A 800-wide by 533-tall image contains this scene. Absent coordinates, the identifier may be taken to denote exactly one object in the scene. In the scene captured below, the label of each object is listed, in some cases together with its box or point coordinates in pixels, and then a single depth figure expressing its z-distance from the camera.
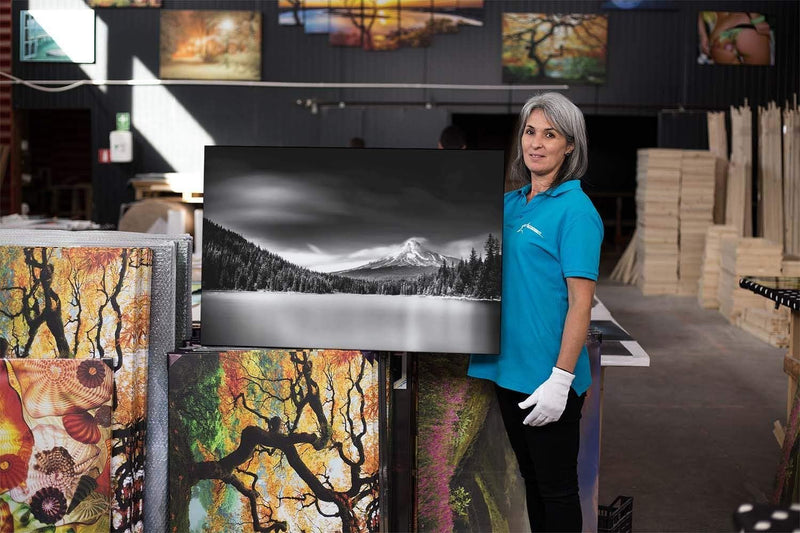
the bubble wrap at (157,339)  2.95
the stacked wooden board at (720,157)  12.31
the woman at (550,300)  2.58
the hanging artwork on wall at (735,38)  13.67
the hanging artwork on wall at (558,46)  13.65
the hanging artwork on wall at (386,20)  13.70
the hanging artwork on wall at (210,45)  13.88
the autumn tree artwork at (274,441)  2.86
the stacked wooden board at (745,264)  9.47
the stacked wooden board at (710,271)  10.73
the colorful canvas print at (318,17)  13.73
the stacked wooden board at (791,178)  10.05
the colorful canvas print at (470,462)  3.23
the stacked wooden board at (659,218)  11.75
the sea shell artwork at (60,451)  2.80
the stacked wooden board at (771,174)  10.57
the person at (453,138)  7.62
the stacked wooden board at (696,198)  11.76
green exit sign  13.98
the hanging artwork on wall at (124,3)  14.00
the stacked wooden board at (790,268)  9.22
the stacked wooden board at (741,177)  11.27
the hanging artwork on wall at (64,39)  14.00
